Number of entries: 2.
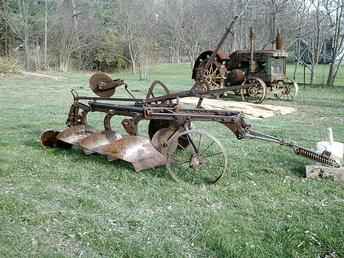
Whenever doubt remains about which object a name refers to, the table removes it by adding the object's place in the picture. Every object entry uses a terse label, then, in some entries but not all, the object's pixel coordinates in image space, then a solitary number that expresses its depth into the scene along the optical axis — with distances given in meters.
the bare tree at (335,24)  17.50
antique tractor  12.38
